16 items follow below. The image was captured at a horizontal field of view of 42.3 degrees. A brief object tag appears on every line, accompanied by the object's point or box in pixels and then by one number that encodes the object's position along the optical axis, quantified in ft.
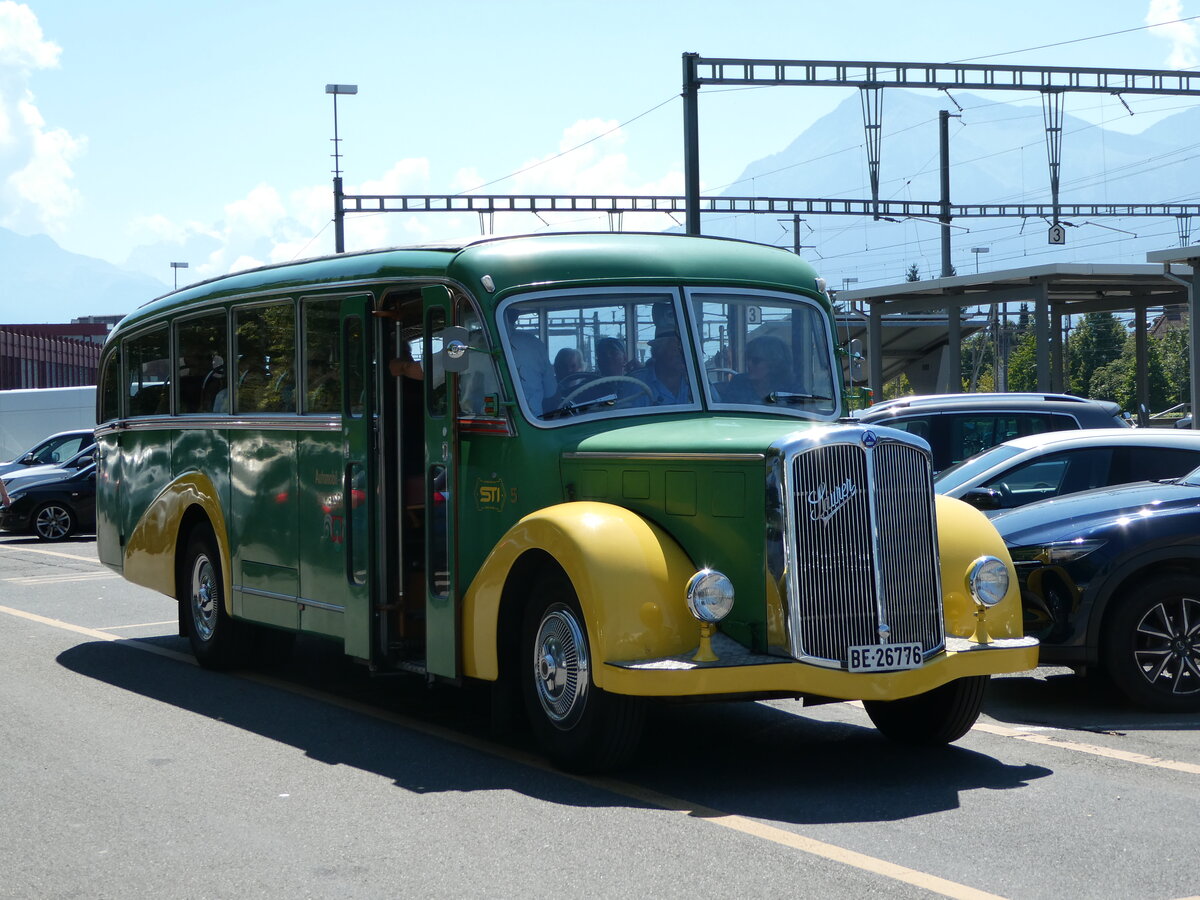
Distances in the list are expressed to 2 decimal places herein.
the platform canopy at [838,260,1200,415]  96.53
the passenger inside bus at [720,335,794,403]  26.84
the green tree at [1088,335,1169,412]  287.89
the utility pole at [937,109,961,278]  132.16
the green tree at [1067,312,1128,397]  330.34
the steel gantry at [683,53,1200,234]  80.07
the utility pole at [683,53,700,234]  79.51
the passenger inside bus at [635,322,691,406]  26.32
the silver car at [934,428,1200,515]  34.19
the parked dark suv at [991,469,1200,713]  28.99
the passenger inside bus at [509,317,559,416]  26.21
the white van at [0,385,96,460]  111.45
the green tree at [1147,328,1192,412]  306.35
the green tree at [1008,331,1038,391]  284.96
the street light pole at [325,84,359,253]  133.39
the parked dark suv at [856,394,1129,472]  46.06
